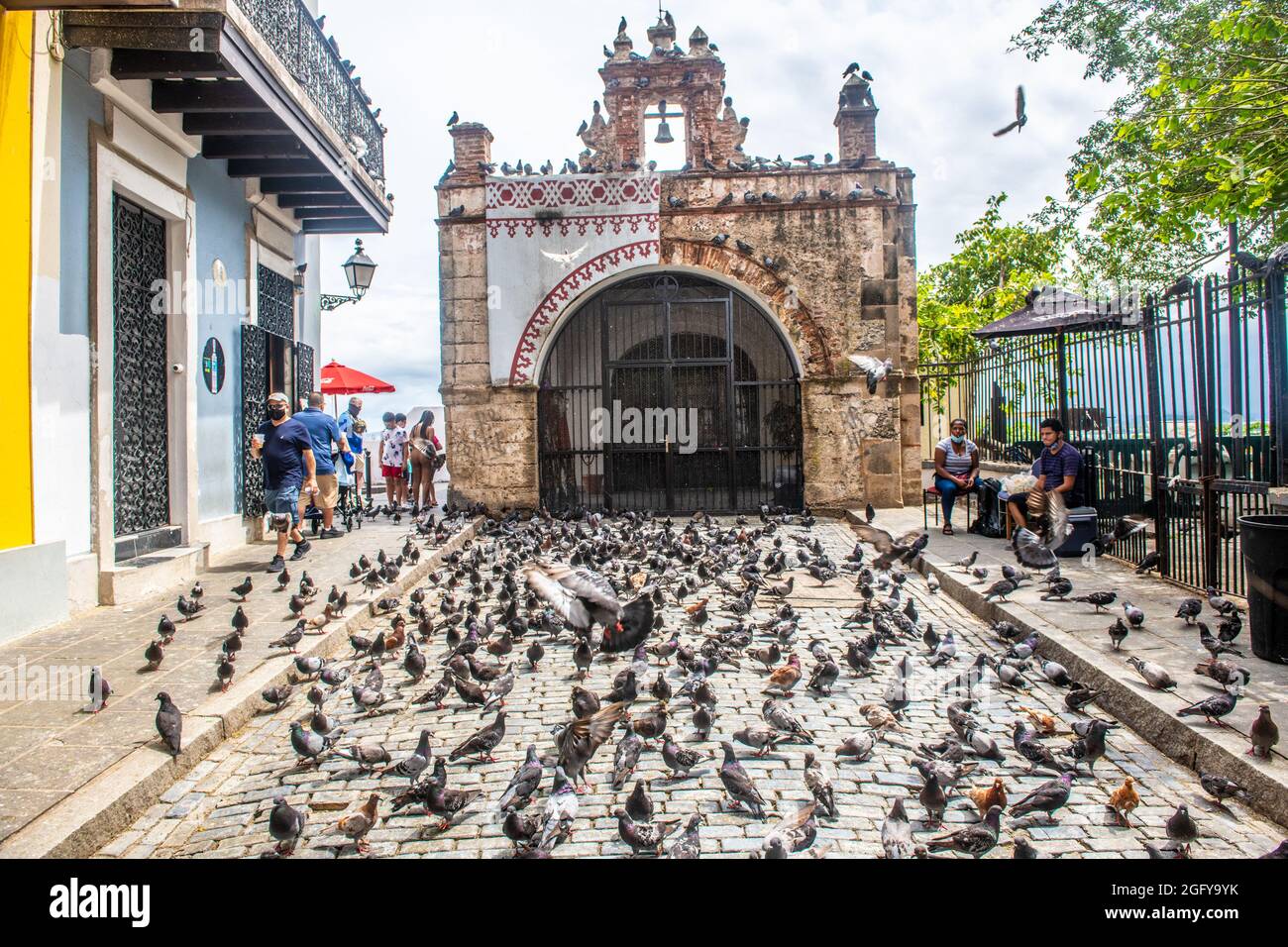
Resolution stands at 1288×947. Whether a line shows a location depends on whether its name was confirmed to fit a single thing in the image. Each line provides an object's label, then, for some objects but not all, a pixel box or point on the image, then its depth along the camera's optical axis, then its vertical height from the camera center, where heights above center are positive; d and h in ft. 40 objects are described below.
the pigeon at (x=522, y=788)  12.38 -4.06
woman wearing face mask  39.32 +1.10
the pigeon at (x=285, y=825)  11.39 -4.13
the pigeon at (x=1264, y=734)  12.96 -3.66
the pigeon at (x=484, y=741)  14.60 -3.96
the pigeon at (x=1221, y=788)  12.51 -4.27
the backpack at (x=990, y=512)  37.86 -0.92
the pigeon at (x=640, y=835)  11.12 -4.31
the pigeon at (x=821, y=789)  12.28 -4.12
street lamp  47.96 +12.60
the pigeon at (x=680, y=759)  13.83 -4.10
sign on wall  33.09 +5.33
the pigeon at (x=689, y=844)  10.73 -4.28
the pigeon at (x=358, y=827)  11.62 -4.25
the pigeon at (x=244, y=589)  26.02 -2.44
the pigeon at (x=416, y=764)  13.74 -4.07
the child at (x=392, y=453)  52.49 +3.03
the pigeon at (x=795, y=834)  10.72 -4.21
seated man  31.42 +0.88
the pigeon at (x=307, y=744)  14.66 -4.04
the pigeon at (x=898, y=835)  10.78 -4.23
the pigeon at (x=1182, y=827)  10.83 -4.17
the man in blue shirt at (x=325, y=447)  37.93 +2.56
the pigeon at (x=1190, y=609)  20.48 -2.85
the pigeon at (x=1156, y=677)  16.20 -3.49
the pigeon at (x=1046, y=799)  11.79 -4.13
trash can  17.63 -2.07
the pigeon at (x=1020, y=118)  29.48 +12.42
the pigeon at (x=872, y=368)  46.98 +6.67
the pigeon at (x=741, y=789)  12.25 -4.05
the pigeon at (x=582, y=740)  13.16 -3.69
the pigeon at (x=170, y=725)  14.39 -3.54
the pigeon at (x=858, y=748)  14.32 -4.11
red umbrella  67.67 +9.41
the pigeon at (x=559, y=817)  11.45 -4.20
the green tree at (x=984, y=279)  73.97 +19.26
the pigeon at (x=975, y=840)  10.80 -4.26
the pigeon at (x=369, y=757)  14.44 -4.14
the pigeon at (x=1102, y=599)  22.48 -2.83
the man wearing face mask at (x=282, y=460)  32.35 +1.68
